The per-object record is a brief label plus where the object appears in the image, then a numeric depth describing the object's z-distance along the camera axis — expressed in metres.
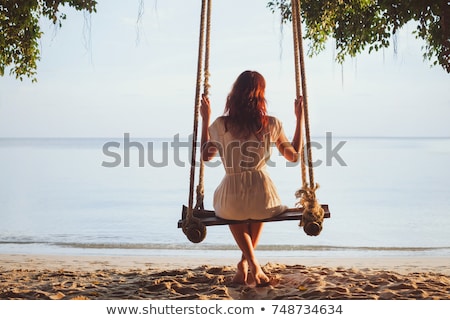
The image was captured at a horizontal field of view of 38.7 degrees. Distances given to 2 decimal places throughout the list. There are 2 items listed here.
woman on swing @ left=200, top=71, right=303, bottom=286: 2.73
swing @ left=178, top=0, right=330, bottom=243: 2.62
